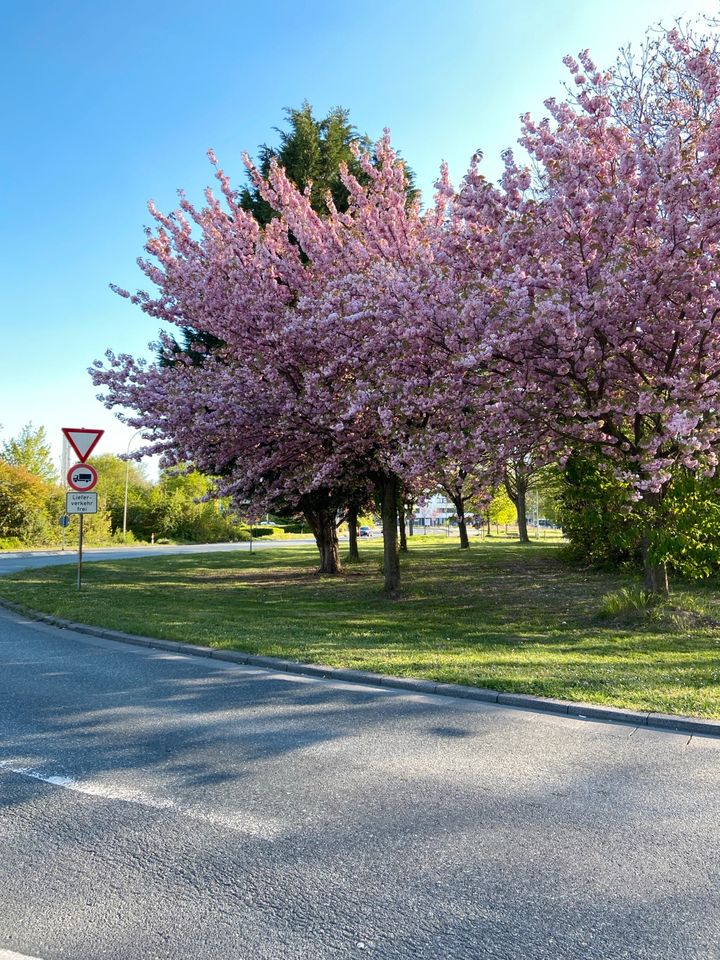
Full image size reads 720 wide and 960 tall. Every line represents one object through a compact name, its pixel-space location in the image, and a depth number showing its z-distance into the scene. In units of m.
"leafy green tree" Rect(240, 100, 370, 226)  20.02
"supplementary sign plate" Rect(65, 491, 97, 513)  15.08
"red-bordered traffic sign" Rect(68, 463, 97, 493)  15.10
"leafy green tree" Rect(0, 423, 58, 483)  51.03
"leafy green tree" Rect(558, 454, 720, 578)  11.23
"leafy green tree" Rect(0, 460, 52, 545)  39.34
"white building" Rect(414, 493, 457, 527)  120.17
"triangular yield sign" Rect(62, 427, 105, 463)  15.05
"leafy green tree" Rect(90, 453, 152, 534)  53.06
